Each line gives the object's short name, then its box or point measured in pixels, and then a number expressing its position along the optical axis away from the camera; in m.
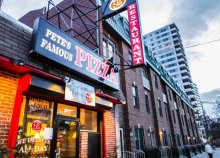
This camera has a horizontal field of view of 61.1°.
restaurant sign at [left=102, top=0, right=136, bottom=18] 10.51
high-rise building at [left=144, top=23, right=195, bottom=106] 95.44
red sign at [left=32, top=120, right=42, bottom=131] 5.39
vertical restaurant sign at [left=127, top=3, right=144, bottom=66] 9.65
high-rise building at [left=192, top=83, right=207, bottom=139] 63.66
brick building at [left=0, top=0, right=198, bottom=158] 4.90
